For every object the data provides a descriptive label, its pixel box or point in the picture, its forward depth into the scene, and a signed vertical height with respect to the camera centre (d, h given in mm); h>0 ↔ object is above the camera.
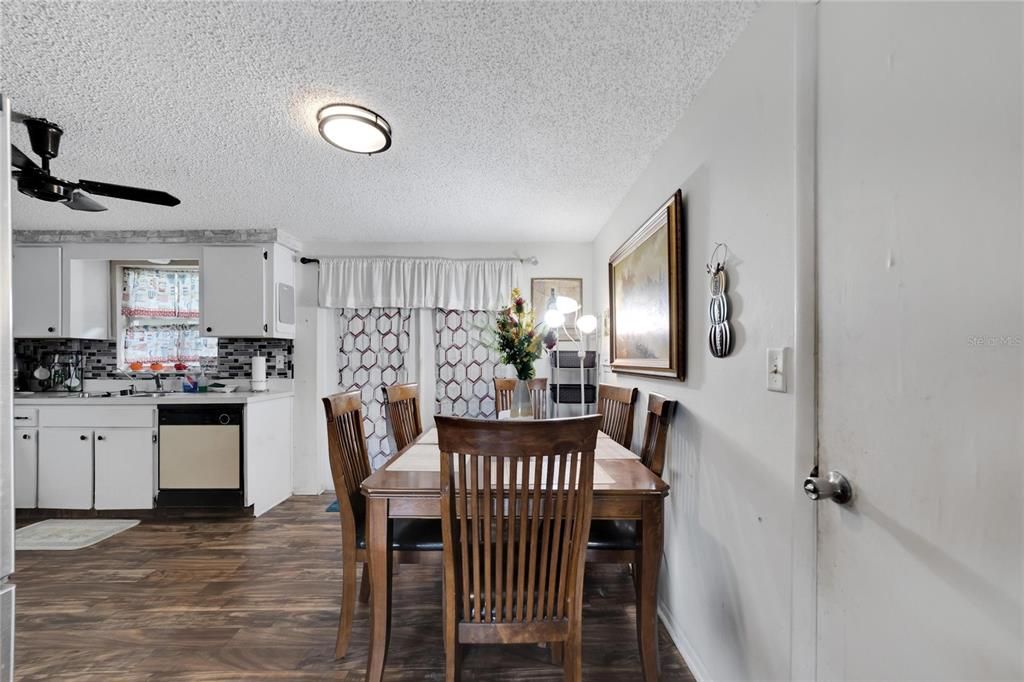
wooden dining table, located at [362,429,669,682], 1384 -623
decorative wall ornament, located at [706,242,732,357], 1377 +97
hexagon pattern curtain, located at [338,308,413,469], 3789 -102
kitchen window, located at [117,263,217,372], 3711 +170
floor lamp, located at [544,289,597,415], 2656 +160
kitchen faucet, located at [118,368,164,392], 3627 -364
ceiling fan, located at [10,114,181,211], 1729 +672
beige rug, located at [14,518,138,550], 2662 -1351
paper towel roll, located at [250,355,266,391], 3522 -306
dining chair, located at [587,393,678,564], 1575 -774
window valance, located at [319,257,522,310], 3746 +515
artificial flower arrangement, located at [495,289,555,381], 2248 +4
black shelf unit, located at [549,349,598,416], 3582 -350
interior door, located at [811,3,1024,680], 620 +3
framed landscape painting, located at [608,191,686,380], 1735 +222
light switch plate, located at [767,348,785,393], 1087 -80
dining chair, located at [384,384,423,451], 2377 -454
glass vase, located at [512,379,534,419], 2254 -345
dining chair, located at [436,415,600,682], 1145 -583
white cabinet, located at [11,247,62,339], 3414 +434
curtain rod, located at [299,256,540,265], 3795 +727
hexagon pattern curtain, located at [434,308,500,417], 3766 -227
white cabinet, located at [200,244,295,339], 3420 +390
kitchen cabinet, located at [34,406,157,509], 3100 -907
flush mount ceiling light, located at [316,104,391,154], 1702 +904
